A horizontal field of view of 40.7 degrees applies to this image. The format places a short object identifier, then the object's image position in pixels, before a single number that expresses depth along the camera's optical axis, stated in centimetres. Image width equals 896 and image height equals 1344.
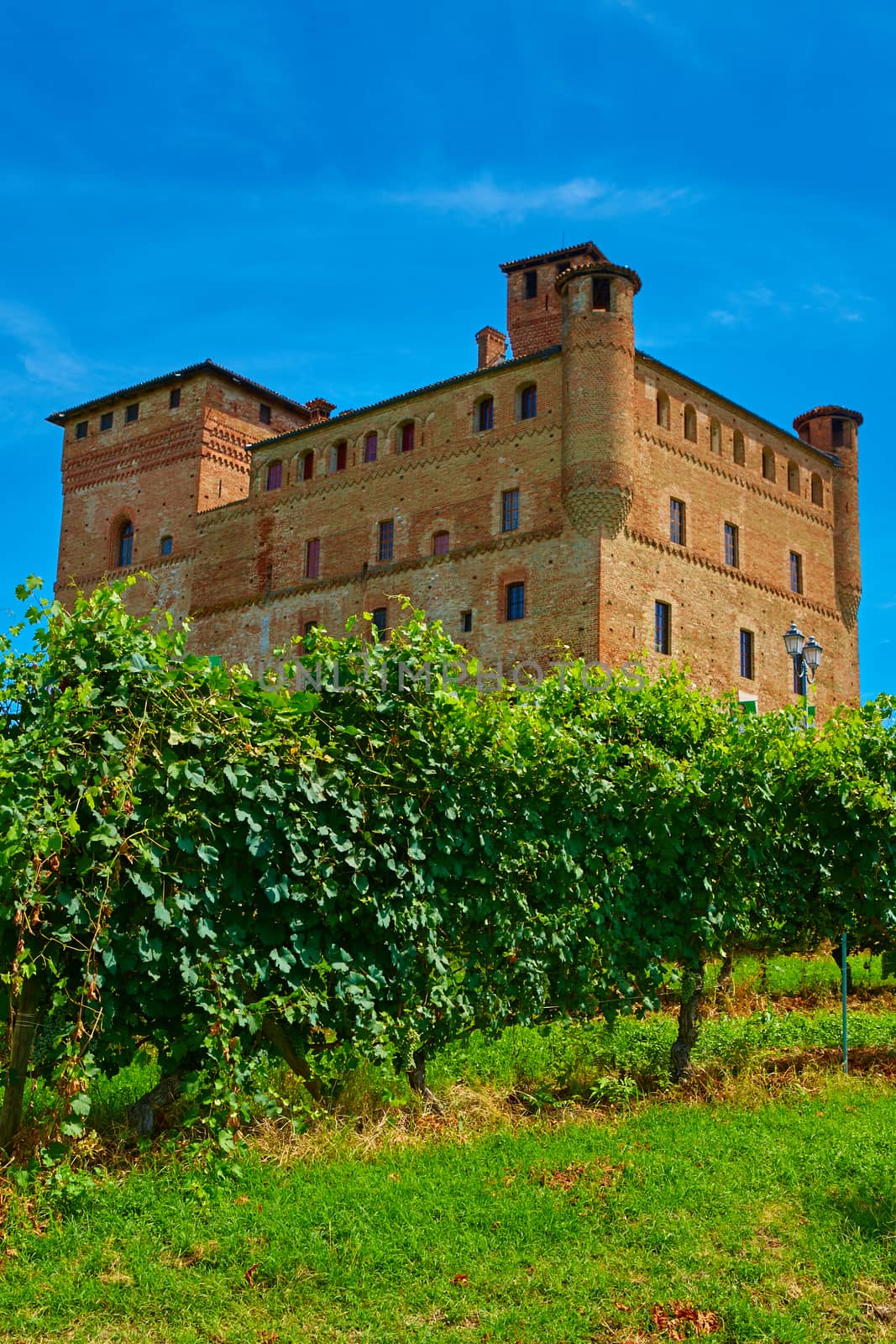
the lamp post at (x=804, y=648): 1797
